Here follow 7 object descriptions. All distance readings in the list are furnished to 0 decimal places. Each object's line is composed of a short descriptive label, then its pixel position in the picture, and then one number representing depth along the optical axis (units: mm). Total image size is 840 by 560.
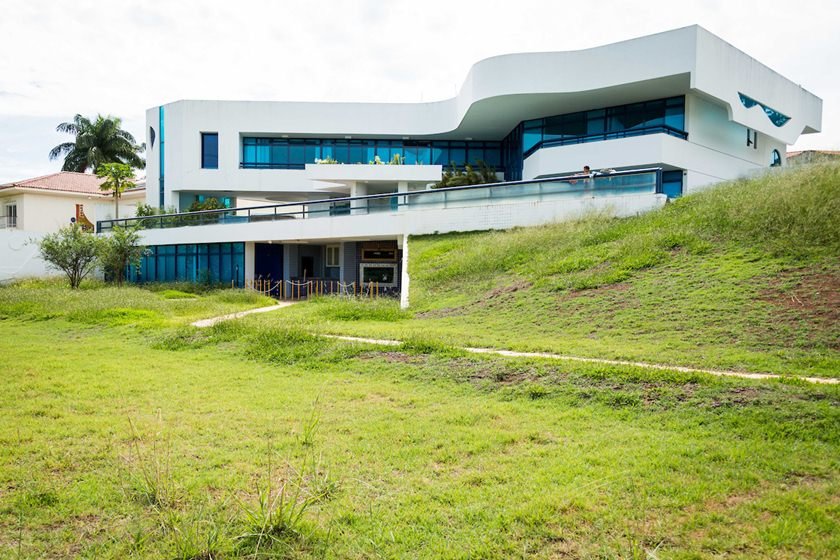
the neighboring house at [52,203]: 43938
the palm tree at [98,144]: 56312
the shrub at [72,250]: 29297
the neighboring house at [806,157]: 28559
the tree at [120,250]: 31016
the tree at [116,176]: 40906
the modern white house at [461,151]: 25889
